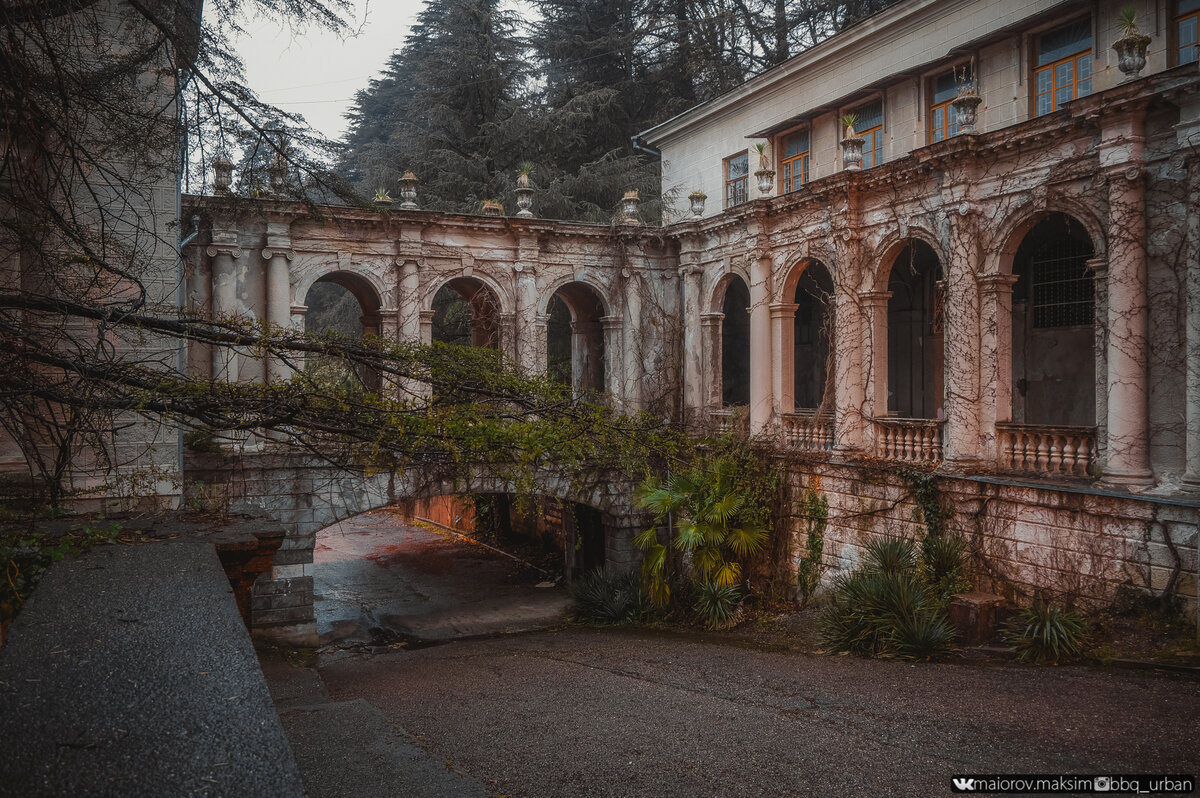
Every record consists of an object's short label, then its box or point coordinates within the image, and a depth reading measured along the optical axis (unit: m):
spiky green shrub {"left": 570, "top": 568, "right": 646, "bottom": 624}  16.55
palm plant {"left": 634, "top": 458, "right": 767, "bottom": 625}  15.25
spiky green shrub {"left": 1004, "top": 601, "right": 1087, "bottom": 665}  10.18
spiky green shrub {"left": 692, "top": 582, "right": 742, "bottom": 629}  15.10
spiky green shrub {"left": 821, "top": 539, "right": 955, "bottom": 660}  10.94
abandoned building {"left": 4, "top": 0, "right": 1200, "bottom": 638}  10.84
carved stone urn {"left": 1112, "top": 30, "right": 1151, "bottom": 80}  10.62
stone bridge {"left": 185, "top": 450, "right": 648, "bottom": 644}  14.50
